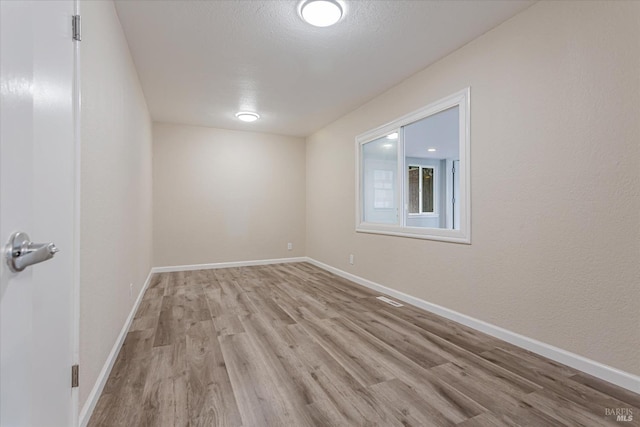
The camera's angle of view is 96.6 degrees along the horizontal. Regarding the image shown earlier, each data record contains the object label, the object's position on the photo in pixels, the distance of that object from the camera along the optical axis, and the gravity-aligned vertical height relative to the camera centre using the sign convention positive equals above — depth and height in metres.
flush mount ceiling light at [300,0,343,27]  2.12 +1.54
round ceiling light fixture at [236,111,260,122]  4.52 +1.56
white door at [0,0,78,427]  0.64 +0.03
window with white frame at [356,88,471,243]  2.72 +0.55
